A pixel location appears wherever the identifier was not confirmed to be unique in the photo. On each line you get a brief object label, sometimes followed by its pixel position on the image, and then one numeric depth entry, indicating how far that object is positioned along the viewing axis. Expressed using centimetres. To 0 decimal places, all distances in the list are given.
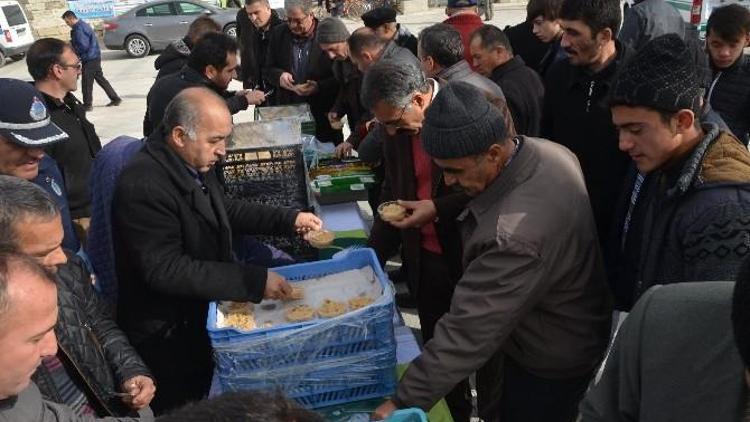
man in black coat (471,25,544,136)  400
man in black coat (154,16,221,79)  532
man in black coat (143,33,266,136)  412
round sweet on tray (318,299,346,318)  206
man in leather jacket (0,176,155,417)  176
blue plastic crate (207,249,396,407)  190
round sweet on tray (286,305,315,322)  206
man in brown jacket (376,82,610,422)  187
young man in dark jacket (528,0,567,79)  471
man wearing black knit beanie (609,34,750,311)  165
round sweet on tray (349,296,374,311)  209
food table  192
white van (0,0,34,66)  1742
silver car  1812
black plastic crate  316
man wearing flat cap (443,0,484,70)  512
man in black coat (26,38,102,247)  396
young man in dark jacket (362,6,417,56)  593
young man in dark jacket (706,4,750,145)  398
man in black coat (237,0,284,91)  649
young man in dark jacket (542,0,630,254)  315
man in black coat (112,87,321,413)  222
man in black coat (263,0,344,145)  585
